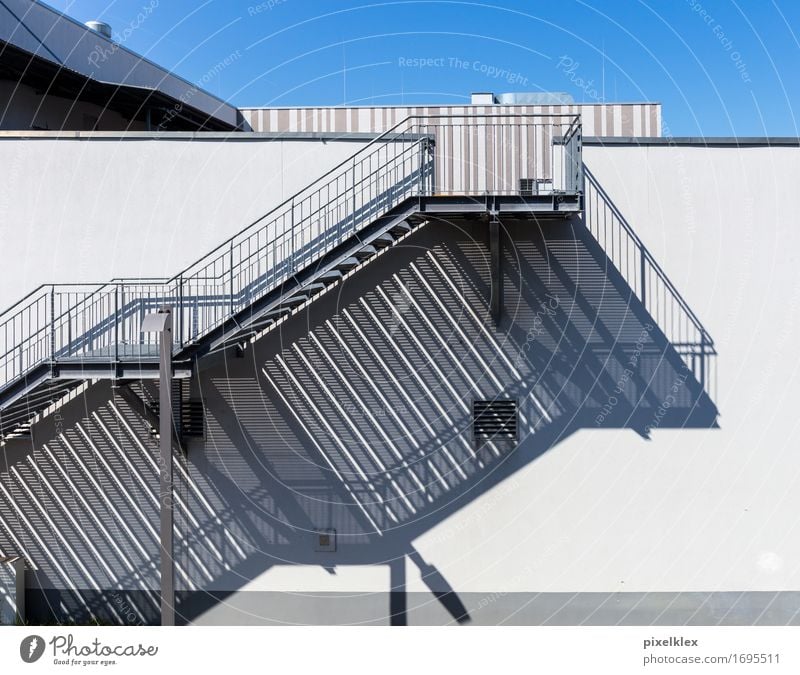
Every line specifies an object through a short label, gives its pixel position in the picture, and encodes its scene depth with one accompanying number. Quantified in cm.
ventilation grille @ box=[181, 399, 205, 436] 1139
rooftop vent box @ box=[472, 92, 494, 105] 1888
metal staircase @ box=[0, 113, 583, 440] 1075
